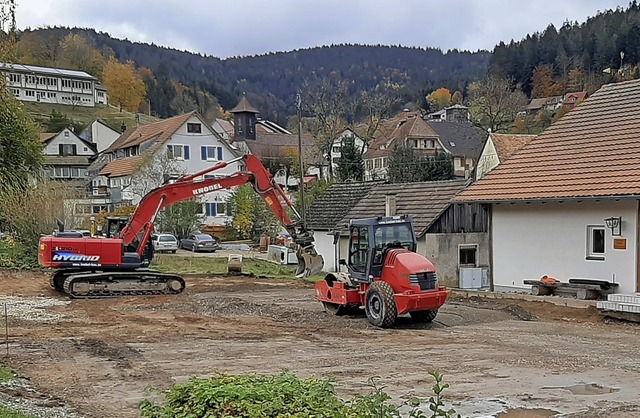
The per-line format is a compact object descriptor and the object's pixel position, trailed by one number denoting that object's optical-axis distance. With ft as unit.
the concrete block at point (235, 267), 94.84
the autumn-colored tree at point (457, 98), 439.63
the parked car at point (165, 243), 133.28
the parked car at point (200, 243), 140.87
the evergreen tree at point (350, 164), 180.96
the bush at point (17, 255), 96.84
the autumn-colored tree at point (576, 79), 359.66
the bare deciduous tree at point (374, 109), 217.36
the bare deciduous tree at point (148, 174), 171.63
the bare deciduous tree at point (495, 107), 211.20
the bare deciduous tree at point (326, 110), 197.98
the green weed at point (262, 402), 15.98
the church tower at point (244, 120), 343.67
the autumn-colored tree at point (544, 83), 377.30
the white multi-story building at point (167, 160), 172.55
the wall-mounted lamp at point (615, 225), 57.57
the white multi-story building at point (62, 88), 391.65
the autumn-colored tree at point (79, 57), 448.24
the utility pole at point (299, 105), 125.64
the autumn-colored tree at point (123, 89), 429.38
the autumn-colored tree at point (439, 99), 444.55
